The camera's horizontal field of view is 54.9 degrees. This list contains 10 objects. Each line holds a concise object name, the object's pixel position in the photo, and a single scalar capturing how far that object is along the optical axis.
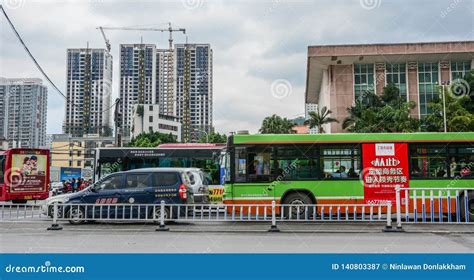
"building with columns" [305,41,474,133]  53.53
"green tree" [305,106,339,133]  49.13
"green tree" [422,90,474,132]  36.12
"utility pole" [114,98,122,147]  25.03
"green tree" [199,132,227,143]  64.69
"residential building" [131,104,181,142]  98.06
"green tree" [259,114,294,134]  59.03
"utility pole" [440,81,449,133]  36.42
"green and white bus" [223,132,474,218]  14.18
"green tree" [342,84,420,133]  42.03
